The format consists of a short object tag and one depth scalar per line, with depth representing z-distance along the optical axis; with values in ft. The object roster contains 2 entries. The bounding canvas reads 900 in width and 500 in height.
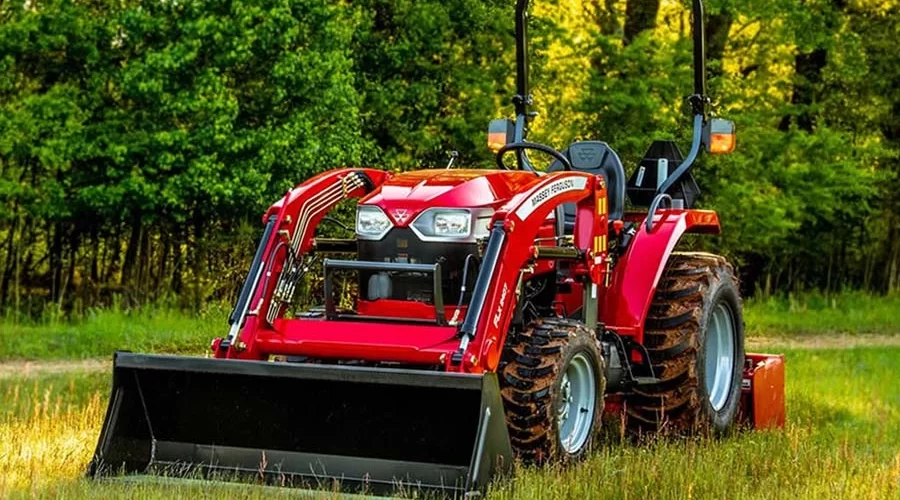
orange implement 62.34
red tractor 46.93
